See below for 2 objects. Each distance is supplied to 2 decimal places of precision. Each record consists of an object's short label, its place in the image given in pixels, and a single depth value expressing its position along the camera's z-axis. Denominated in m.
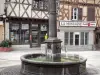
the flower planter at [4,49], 21.62
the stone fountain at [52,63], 8.73
